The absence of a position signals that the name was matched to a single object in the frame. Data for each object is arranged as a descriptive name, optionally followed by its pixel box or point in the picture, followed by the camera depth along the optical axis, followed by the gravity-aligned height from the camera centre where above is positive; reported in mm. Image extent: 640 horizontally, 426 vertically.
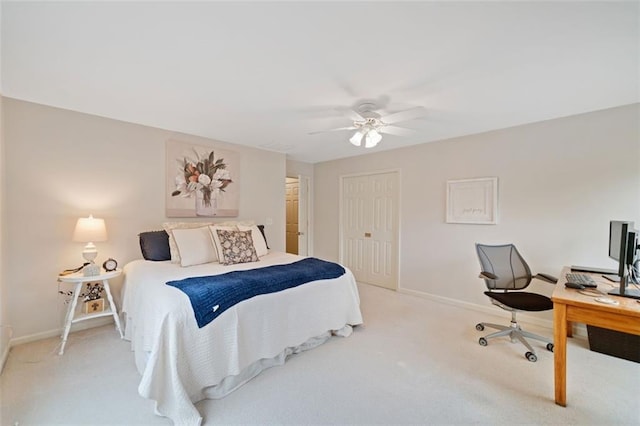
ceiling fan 2605 +934
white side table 2425 -835
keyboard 2070 -546
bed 1631 -918
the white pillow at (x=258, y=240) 3383 -386
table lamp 2557 -251
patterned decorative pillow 2920 -421
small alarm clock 2719 -558
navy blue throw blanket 1858 -596
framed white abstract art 3412 +128
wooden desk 1602 -653
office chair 2463 -768
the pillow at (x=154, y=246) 2979 -404
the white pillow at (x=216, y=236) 2951 -295
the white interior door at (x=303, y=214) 5488 -83
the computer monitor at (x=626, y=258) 1836 -319
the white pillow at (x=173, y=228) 2932 -215
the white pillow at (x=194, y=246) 2840 -392
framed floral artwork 3496 +392
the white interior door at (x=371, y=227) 4473 -300
